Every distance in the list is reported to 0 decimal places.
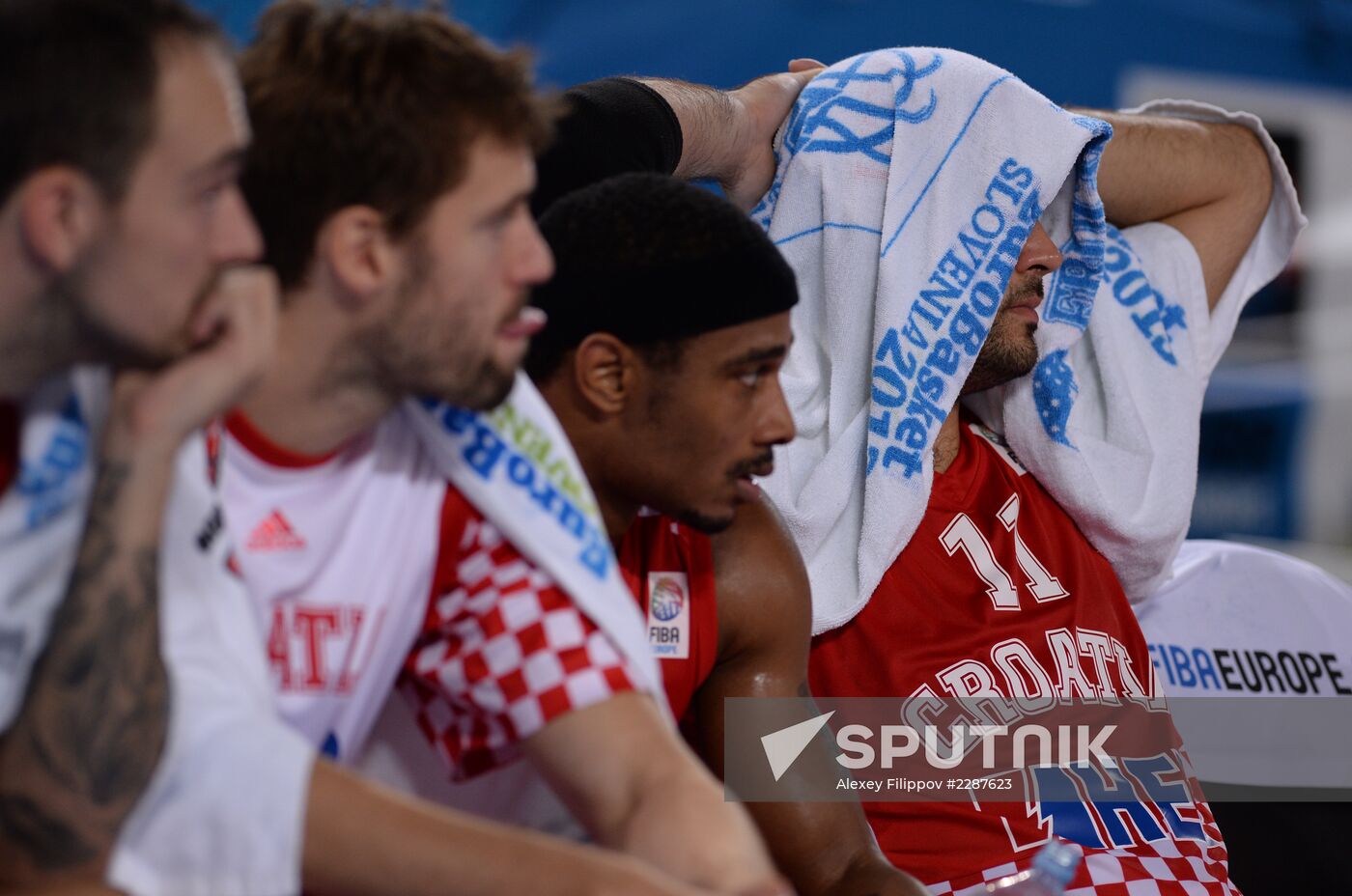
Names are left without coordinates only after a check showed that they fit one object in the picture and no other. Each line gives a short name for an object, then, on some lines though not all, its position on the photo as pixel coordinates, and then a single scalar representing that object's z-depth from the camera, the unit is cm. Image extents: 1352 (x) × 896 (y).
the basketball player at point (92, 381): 573
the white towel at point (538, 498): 592
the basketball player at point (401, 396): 587
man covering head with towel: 642
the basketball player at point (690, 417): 606
